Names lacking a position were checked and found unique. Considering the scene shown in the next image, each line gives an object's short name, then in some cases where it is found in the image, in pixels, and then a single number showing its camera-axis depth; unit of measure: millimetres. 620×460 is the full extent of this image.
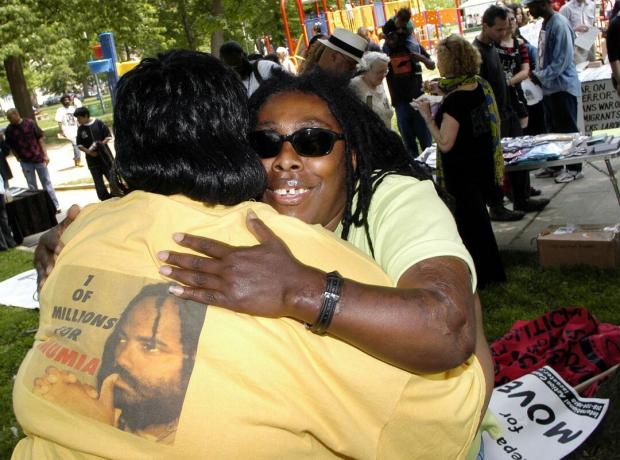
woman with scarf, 4953
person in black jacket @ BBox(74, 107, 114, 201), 11820
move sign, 2744
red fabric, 3525
